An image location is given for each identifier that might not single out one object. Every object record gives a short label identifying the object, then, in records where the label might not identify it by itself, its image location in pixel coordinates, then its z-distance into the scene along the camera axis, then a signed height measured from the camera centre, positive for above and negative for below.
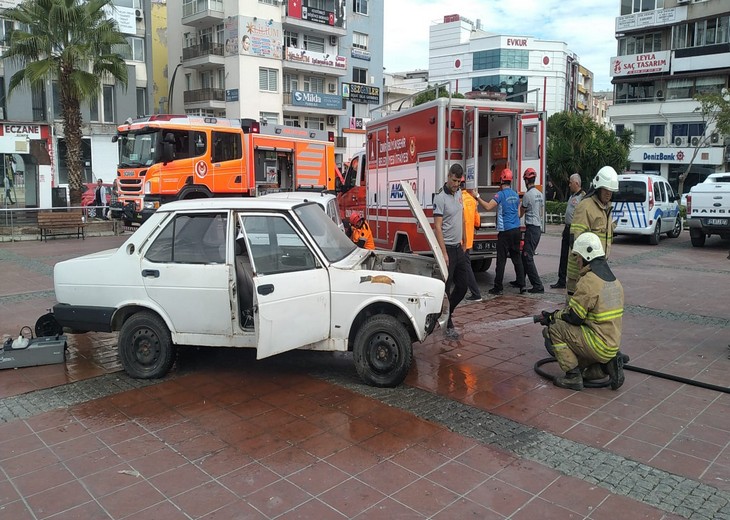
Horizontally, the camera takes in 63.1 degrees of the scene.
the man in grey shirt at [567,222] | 9.52 -0.34
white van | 16.77 -0.14
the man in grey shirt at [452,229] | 7.18 -0.34
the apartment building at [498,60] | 83.69 +20.39
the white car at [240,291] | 5.35 -0.82
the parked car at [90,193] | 26.34 +0.36
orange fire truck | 16.19 +1.22
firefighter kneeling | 5.19 -1.10
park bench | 18.12 -0.64
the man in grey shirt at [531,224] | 9.91 -0.38
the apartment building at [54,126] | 29.72 +3.91
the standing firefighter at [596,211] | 5.99 -0.10
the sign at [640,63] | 48.59 +11.54
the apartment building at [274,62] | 41.28 +10.10
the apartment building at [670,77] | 45.66 +10.07
